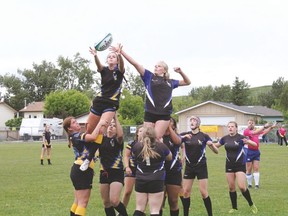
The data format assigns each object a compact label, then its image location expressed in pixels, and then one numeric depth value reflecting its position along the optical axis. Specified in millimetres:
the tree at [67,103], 86562
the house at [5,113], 105000
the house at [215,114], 69625
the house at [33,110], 105812
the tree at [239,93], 98062
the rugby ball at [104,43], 8914
